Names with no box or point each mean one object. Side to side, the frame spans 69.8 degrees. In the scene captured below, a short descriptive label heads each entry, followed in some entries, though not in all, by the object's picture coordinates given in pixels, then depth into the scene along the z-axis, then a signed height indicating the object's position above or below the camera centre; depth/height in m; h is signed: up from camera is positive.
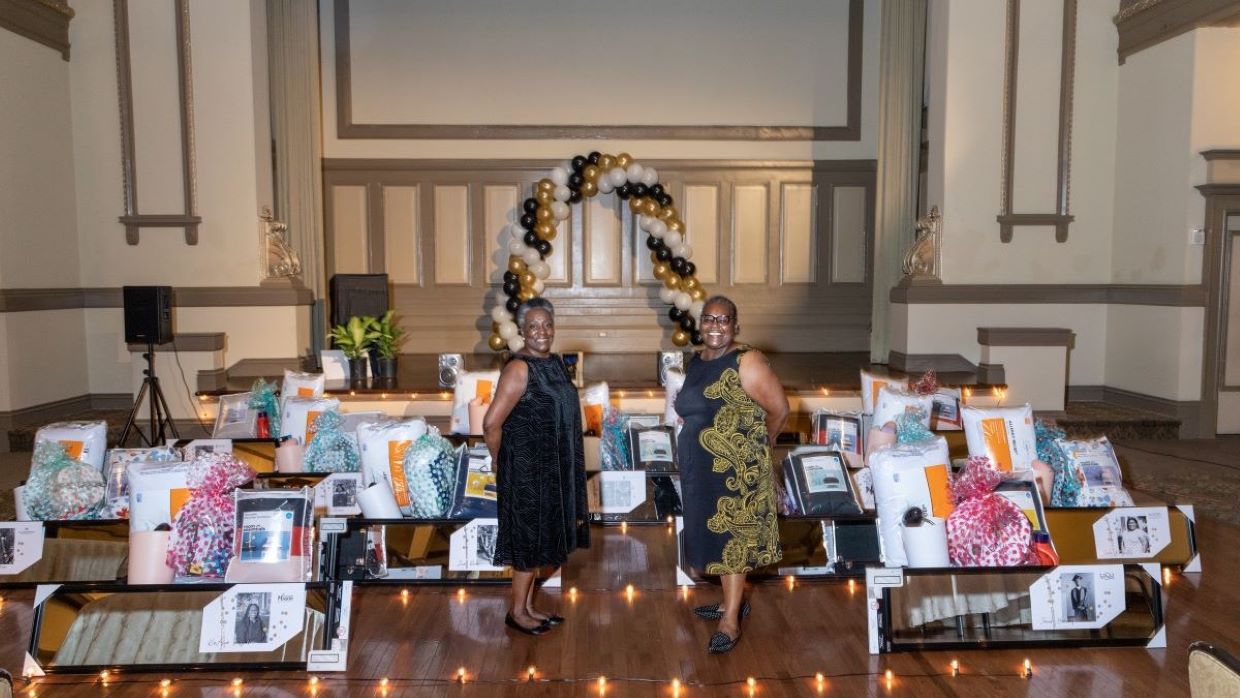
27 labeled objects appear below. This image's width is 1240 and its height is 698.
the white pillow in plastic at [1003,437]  3.92 -0.58
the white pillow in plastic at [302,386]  5.01 -0.46
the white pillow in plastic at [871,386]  4.95 -0.45
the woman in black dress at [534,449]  2.99 -0.49
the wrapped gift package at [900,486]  3.21 -0.65
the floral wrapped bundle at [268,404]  4.98 -0.56
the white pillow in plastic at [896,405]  4.29 -0.48
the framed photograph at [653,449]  4.28 -0.70
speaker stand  5.98 -0.74
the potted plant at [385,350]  7.44 -0.37
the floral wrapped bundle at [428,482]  3.59 -0.71
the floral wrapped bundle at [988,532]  3.06 -0.79
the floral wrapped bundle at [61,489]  3.60 -0.75
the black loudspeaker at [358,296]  8.08 +0.08
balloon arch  8.76 +0.78
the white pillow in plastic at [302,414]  4.57 -0.56
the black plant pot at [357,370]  7.38 -0.54
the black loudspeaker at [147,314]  6.11 -0.06
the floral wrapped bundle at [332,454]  4.10 -0.69
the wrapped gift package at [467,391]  4.87 -0.47
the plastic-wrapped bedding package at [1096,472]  3.74 -0.72
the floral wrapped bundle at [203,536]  3.11 -0.81
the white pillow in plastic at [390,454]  3.70 -0.62
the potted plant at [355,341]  7.34 -0.30
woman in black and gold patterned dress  2.93 -0.50
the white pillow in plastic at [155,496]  3.25 -0.70
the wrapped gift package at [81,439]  4.02 -0.61
